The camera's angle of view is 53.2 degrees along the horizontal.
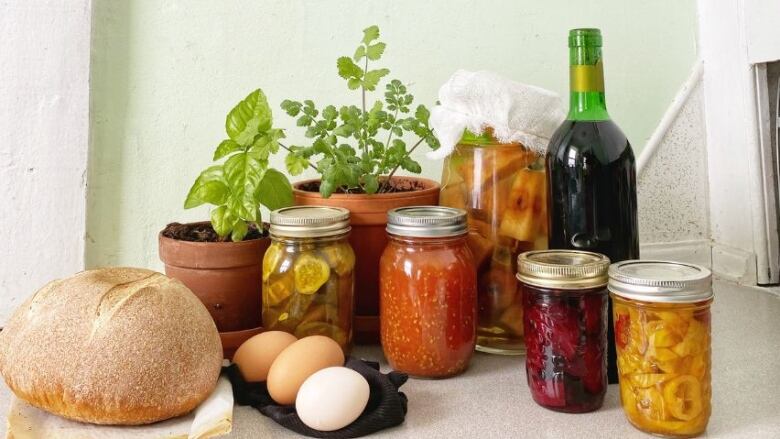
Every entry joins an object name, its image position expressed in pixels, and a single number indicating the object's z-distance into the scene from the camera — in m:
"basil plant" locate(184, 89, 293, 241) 1.02
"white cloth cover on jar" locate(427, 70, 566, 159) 1.05
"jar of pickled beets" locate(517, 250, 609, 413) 0.84
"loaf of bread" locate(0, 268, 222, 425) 0.78
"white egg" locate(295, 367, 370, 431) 0.80
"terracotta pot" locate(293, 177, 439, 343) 1.09
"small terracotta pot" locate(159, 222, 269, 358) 1.03
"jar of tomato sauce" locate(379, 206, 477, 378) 0.95
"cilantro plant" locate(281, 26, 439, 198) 1.07
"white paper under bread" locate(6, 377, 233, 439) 0.77
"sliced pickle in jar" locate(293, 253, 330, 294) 1.00
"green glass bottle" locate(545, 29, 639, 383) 0.91
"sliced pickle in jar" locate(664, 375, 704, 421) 0.78
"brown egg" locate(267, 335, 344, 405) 0.87
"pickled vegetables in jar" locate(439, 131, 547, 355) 1.05
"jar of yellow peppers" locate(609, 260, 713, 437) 0.77
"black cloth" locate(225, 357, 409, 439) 0.83
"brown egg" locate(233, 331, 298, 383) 0.94
